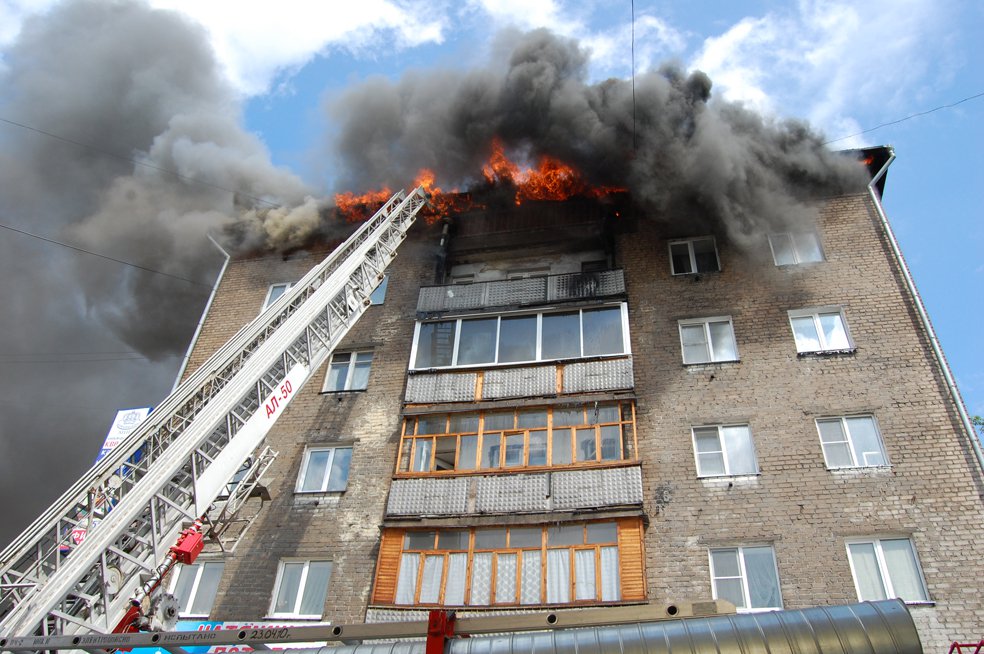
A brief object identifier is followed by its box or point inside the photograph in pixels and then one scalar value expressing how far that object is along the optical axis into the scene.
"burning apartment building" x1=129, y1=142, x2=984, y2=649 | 11.16
